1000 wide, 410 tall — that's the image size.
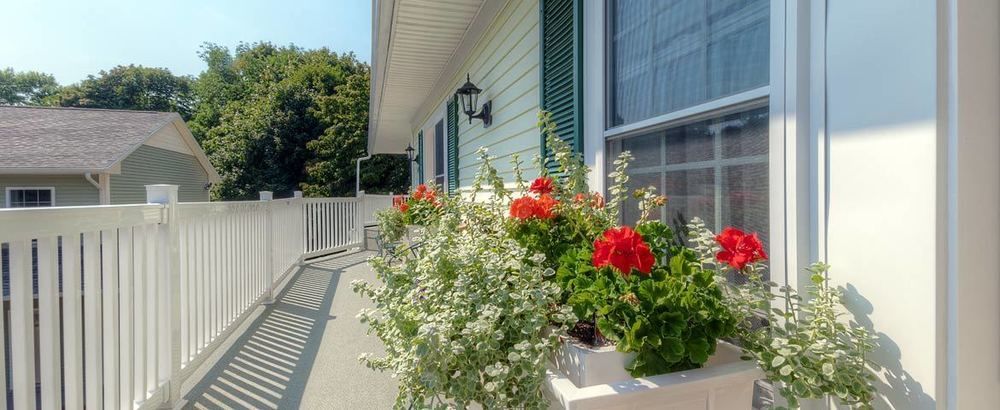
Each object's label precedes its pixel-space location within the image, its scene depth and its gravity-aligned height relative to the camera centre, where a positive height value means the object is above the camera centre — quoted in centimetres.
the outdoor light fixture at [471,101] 414 +93
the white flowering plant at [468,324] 119 -34
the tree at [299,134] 2261 +349
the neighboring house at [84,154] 1223 +143
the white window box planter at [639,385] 109 -45
